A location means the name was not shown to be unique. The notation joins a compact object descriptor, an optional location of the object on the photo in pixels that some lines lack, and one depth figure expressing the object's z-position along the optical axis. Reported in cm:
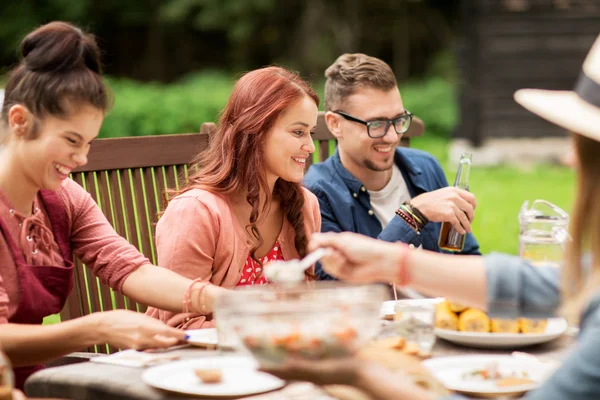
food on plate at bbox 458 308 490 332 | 230
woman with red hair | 302
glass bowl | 161
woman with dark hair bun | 232
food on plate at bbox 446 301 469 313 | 234
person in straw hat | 160
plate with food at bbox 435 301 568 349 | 226
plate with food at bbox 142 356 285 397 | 190
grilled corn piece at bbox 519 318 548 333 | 231
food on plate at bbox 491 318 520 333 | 230
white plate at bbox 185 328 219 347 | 228
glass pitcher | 271
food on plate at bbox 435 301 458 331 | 233
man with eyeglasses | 386
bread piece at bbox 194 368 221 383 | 195
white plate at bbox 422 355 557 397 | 192
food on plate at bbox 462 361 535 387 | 197
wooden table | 191
